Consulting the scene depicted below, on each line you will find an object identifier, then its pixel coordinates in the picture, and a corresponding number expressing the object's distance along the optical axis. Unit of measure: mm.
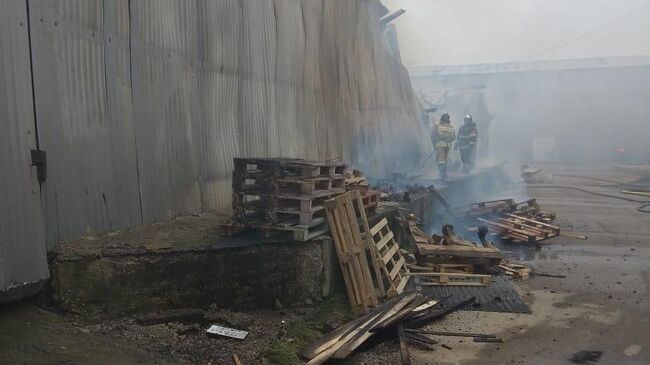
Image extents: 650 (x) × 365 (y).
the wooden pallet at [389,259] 6141
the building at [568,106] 33969
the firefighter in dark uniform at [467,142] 16078
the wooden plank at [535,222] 10773
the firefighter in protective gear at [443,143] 14141
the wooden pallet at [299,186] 5387
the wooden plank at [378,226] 6531
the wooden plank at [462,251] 7348
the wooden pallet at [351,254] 5676
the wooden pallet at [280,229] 5207
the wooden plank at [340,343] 4281
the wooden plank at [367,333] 4391
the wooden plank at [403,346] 4449
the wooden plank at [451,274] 7061
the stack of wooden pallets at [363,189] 6902
